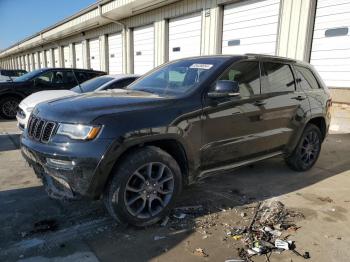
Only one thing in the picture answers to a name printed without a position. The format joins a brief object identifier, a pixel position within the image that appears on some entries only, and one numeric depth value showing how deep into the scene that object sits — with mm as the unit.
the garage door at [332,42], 8450
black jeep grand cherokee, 3115
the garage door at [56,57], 30269
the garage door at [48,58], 33250
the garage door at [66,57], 27508
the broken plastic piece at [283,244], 3207
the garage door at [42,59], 35903
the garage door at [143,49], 15780
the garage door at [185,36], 12880
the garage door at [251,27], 10047
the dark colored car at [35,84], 10338
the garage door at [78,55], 24198
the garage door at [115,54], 18591
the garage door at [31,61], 41838
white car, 7152
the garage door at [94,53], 21297
